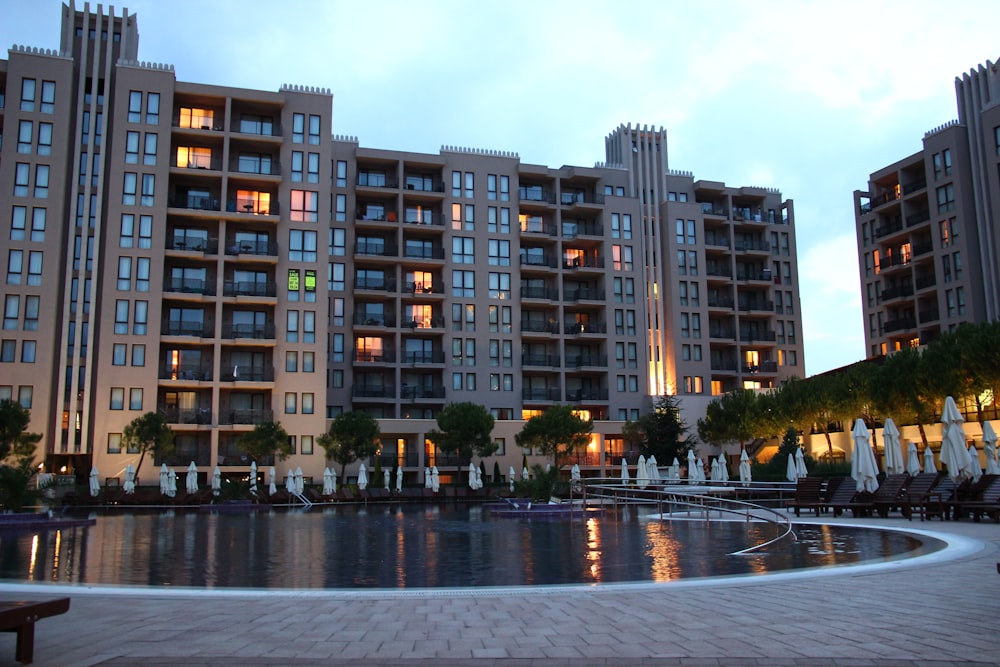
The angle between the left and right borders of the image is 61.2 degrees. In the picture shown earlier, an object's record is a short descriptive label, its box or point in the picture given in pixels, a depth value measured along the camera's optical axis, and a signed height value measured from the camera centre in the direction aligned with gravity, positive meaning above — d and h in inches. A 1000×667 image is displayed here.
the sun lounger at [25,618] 226.4 -41.2
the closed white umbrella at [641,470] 1346.0 -17.5
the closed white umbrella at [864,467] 887.7 -11.1
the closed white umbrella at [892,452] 963.3 +4.5
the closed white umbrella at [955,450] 839.7 +5.5
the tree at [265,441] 1903.3 +50.4
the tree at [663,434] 2228.1 +67.2
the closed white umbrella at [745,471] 1405.6 -21.9
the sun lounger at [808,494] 956.0 -42.0
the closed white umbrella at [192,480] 1631.4 -30.3
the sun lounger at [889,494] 842.8 -38.7
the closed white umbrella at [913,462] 952.3 -7.0
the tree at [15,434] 1486.2 +57.0
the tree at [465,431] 2085.4 +73.5
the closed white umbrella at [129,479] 1610.5 -27.5
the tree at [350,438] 1975.9 +56.4
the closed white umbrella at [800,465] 1244.5 -11.6
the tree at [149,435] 1817.2 +63.4
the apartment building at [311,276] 2053.4 +523.5
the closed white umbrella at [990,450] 862.5 +5.1
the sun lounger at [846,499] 886.5 -45.6
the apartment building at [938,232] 2341.3 +668.9
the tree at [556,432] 2126.0 +69.1
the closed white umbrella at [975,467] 842.2 -11.8
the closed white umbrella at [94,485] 1587.1 -36.4
